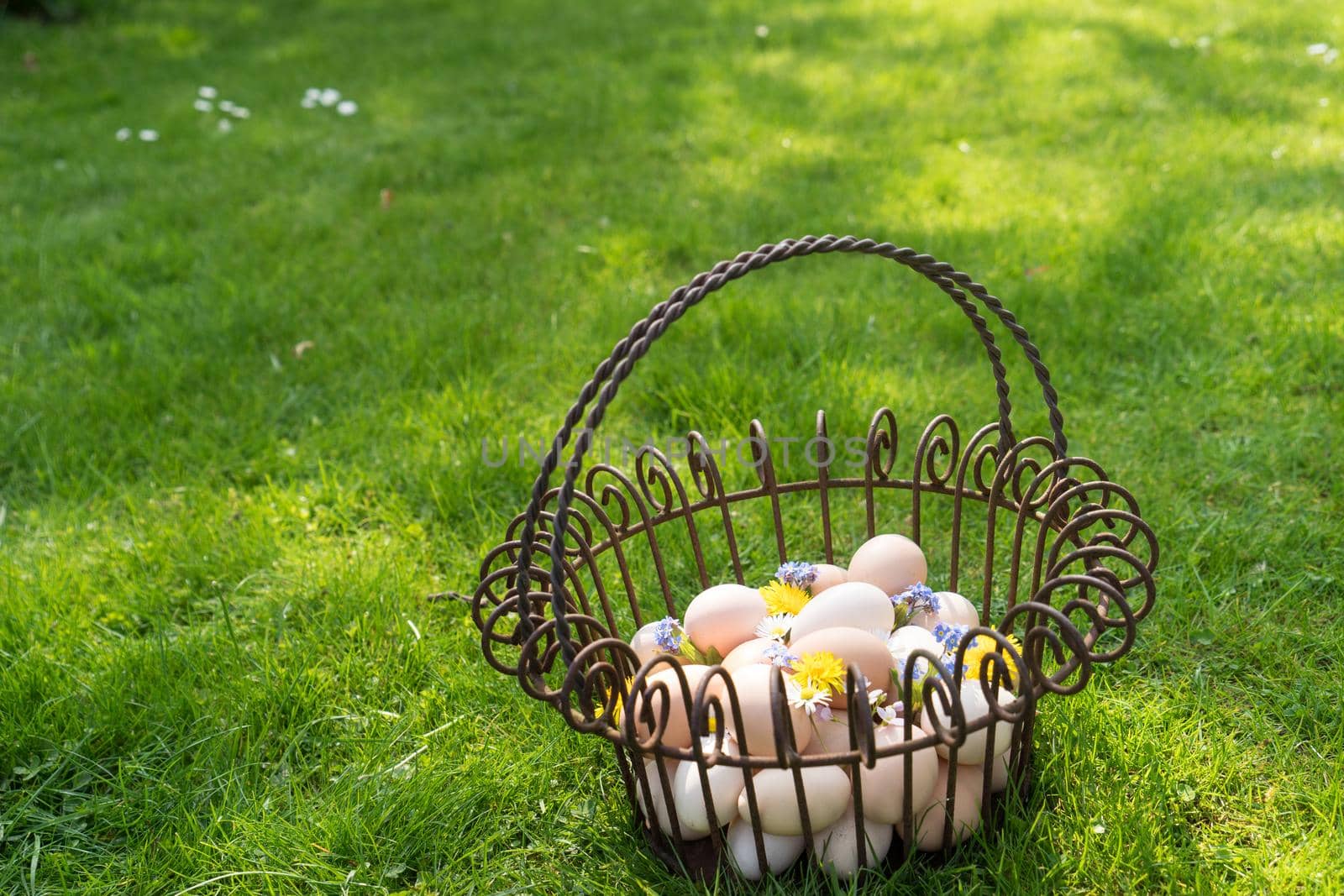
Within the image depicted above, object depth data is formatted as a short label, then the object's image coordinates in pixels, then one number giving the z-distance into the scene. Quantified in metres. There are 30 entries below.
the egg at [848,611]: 1.40
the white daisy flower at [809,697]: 1.34
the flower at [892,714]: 1.34
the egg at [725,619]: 1.43
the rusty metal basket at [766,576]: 1.27
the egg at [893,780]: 1.33
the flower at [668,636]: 1.42
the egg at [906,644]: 1.38
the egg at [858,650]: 1.36
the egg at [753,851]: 1.34
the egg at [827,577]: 1.48
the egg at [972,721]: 1.33
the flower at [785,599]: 1.46
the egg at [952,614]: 1.43
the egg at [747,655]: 1.39
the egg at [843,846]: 1.34
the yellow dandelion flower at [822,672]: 1.35
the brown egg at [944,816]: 1.35
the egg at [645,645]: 1.42
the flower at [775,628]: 1.42
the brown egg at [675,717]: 1.36
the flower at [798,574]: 1.48
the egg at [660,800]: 1.36
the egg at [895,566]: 1.47
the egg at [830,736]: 1.34
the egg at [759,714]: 1.33
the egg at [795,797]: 1.32
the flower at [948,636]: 1.38
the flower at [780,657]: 1.38
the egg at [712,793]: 1.34
